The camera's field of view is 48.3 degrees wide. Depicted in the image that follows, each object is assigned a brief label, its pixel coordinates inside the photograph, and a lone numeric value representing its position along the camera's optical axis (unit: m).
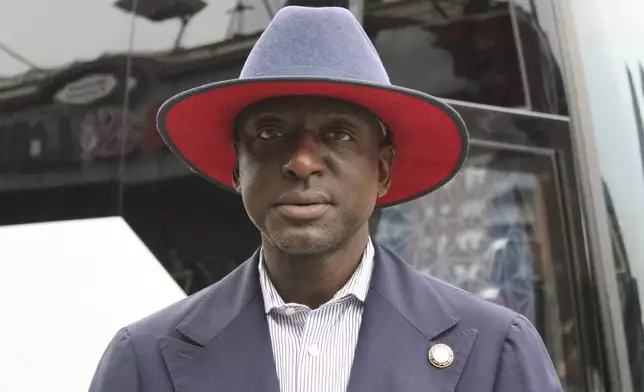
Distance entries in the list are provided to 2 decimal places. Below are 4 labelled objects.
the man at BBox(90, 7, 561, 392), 1.21
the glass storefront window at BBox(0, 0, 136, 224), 2.39
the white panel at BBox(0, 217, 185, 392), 2.28
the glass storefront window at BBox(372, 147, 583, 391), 2.28
